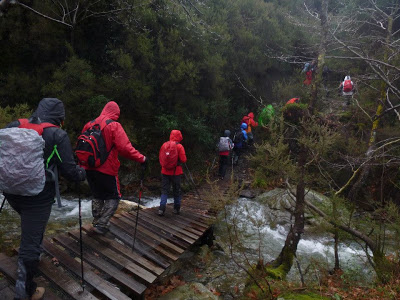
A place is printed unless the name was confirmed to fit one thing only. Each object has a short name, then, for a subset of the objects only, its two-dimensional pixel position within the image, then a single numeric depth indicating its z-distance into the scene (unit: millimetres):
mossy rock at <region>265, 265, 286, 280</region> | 5297
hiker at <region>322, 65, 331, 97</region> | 17141
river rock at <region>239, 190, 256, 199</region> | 11188
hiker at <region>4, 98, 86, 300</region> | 2910
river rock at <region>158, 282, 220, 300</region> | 4652
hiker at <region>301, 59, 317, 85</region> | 14445
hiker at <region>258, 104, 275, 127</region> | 11672
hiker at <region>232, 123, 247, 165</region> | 12867
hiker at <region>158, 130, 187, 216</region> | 6273
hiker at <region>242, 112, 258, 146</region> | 13680
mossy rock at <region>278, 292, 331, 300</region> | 3761
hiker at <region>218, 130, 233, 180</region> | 11531
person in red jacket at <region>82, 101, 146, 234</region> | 4316
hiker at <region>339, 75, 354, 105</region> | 13066
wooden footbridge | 3422
